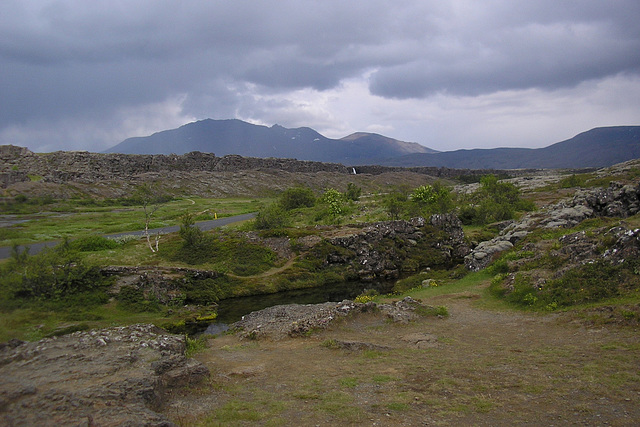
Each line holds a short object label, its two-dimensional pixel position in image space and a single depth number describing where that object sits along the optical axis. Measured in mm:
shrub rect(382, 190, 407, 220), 57531
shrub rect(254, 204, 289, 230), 49750
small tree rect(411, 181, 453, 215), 58344
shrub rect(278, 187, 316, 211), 79062
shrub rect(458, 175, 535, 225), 62469
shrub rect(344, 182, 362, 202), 94056
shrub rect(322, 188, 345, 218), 61031
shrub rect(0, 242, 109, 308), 23923
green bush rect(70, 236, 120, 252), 38438
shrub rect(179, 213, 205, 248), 40125
